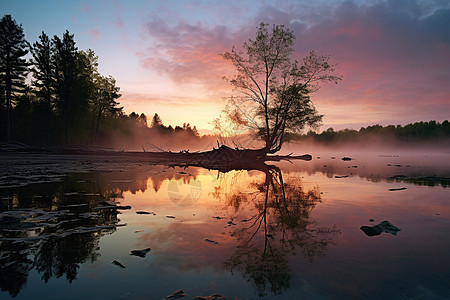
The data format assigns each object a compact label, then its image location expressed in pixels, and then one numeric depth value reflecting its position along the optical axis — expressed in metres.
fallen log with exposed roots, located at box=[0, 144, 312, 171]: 29.30
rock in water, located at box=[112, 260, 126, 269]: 3.32
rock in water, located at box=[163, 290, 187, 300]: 2.62
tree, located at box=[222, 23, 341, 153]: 27.22
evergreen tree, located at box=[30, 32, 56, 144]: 42.16
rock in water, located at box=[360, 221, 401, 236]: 4.93
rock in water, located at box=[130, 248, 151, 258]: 3.70
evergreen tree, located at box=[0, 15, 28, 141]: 37.34
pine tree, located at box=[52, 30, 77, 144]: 41.66
